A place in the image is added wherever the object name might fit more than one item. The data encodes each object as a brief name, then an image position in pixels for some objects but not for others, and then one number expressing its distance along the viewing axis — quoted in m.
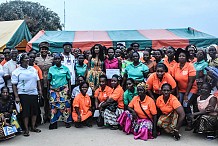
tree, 23.25
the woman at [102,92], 5.91
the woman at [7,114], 4.88
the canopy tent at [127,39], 9.79
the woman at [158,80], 5.11
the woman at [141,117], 5.04
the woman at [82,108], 5.82
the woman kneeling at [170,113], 4.89
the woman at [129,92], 5.53
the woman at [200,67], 5.57
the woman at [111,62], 5.99
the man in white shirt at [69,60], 6.08
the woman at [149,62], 5.76
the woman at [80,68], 6.26
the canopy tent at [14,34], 11.56
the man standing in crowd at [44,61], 5.96
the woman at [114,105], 5.66
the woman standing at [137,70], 5.57
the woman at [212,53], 5.72
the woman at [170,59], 5.45
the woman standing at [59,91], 5.66
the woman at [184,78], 5.19
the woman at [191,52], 5.93
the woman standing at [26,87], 5.13
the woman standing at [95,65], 6.04
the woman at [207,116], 4.85
